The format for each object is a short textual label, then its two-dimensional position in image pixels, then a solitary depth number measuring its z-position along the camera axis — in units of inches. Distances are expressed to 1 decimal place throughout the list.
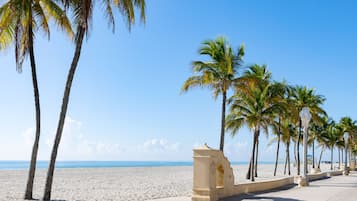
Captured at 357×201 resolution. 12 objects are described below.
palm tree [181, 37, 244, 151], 810.2
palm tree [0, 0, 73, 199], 507.2
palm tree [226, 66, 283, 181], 1055.0
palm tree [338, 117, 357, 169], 2301.2
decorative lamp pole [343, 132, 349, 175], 1444.4
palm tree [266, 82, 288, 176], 1102.4
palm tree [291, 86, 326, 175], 1403.8
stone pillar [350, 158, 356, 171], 2174.6
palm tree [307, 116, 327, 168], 1999.3
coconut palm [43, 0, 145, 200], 499.5
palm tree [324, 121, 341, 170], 2187.1
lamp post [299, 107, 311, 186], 902.2
